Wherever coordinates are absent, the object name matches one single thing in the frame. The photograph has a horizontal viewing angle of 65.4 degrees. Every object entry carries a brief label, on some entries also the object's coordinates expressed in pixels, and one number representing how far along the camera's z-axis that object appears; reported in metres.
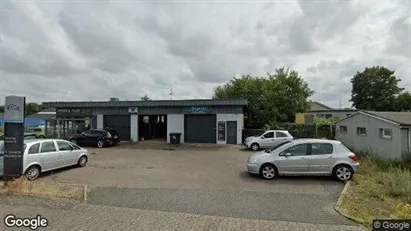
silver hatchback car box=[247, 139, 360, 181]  11.56
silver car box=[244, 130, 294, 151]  22.73
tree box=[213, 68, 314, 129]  31.28
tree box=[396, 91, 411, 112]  54.09
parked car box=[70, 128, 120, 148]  24.39
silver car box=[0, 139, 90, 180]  11.23
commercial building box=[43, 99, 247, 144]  26.47
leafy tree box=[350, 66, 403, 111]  54.22
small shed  15.09
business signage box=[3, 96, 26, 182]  9.94
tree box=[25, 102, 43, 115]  90.25
